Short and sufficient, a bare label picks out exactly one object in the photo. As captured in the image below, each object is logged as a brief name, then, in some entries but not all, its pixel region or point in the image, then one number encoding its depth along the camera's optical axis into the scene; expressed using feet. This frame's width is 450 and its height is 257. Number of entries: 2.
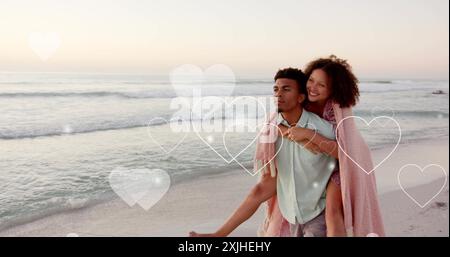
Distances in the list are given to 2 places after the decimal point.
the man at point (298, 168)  10.44
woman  10.21
